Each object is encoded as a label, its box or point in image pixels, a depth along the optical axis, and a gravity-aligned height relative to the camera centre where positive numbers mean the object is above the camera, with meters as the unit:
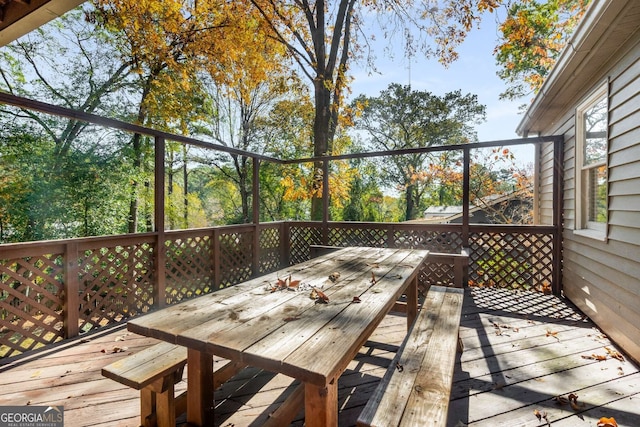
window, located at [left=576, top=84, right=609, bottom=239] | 2.98 +0.43
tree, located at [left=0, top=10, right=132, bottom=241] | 6.88 +1.72
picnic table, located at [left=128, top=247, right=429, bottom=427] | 1.02 -0.49
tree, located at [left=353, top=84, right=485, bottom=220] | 14.87 +4.25
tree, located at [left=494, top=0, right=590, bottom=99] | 7.44 +4.52
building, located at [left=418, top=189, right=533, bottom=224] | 8.93 -0.16
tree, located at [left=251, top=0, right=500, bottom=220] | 7.11 +4.34
